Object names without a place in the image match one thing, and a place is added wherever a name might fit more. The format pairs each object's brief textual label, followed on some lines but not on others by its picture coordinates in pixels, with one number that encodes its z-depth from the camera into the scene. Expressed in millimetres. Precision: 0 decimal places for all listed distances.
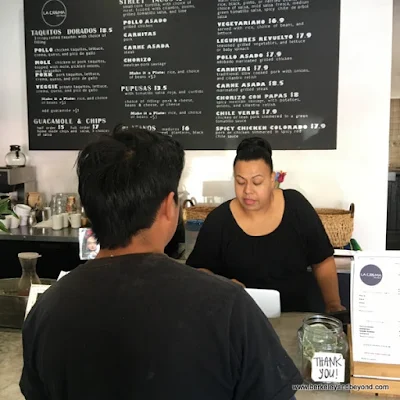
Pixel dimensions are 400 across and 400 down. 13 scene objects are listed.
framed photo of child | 1831
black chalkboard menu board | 2756
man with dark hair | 655
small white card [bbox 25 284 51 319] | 1302
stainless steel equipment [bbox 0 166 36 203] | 2902
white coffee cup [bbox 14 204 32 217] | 2956
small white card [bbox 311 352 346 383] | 1041
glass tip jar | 1070
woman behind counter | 1902
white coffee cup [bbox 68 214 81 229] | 2914
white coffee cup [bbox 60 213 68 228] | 2930
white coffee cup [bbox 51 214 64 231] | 2879
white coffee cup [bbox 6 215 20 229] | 2924
